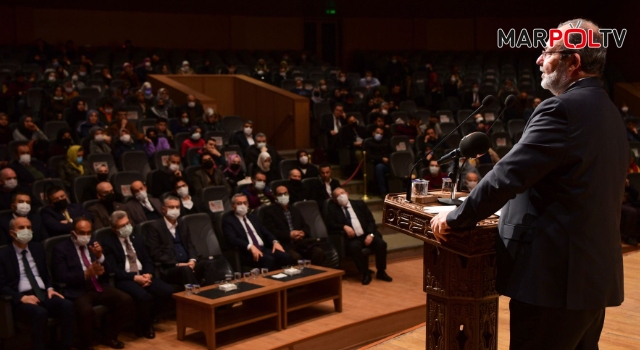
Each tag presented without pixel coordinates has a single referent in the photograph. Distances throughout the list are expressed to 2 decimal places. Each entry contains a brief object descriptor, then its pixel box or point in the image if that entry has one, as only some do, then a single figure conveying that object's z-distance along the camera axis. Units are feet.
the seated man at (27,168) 21.68
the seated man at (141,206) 19.83
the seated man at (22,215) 17.28
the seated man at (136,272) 17.07
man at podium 5.19
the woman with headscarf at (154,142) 25.95
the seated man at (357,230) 21.91
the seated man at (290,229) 21.02
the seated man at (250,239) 20.02
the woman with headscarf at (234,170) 25.05
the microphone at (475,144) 6.11
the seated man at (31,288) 15.24
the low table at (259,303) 16.42
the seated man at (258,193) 22.85
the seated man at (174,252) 18.33
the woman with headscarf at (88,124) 26.23
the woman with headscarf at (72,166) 22.76
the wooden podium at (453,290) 6.50
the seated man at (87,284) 15.89
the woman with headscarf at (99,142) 24.48
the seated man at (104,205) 19.43
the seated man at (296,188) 23.67
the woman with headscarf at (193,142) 26.30
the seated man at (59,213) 18.15
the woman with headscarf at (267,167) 25.75
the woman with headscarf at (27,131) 25.12
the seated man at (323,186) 24.21
